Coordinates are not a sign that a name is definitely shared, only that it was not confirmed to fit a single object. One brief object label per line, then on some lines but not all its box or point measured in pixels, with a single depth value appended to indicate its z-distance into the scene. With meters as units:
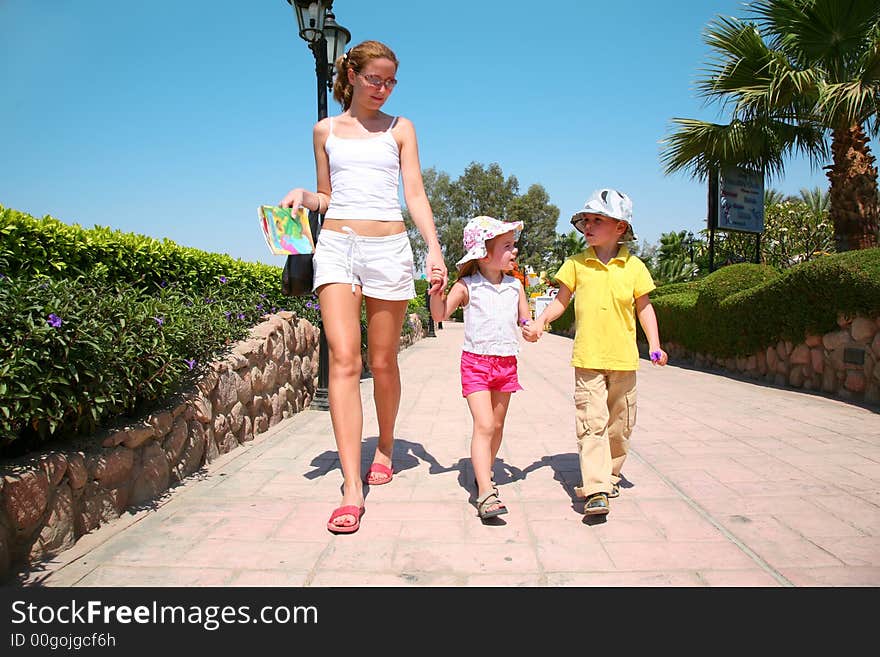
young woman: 2.99
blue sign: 12.19
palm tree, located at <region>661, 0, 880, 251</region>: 8.58
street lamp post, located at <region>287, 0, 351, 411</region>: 5.98
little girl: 3.04
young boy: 3.00
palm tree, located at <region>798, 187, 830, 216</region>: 32.30
